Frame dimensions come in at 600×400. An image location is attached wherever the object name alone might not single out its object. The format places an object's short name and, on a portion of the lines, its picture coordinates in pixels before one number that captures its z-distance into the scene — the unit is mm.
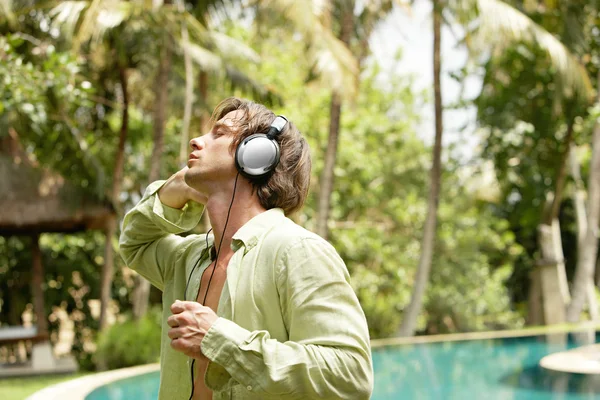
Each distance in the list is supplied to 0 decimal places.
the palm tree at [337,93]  11398
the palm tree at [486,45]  12164
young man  1562
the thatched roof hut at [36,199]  11680
